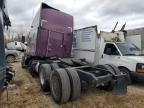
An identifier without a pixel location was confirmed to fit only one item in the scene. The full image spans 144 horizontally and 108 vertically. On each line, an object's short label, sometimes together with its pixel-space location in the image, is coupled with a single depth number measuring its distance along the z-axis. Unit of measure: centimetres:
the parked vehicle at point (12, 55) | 883
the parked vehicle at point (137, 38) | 519
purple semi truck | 288
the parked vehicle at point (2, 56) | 183
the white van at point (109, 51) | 406
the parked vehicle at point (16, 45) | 1315
